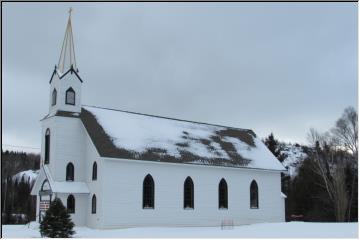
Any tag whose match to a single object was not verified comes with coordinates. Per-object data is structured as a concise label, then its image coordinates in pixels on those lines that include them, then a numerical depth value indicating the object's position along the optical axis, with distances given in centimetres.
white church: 3450
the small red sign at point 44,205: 3418
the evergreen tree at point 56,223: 2539
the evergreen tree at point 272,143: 6862
